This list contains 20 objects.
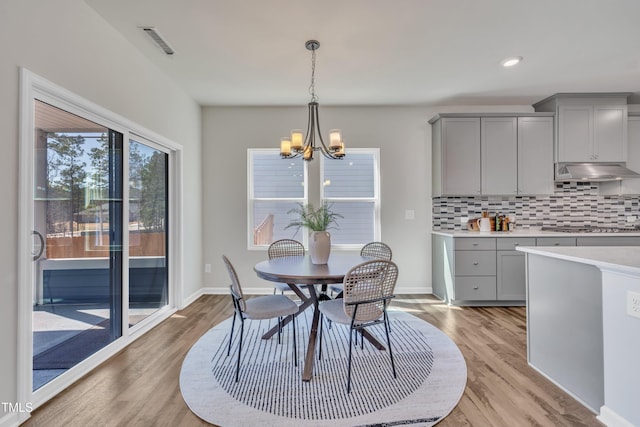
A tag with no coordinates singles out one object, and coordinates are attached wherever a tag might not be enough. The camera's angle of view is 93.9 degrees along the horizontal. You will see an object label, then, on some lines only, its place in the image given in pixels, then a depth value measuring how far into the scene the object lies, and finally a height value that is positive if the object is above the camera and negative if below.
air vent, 2.49 +1.54
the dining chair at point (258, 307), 2.11 -0.71
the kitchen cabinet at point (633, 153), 3.99 +0.81
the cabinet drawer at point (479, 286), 3.75 -0.90
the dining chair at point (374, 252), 3.01 -0.39
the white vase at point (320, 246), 2.52 -0.27
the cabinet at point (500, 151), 4.01 +0.85
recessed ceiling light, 2.98 +1.55
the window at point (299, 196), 4.36 +0.27
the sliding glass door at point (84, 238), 1.93 -0.18
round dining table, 2.09 -0.43
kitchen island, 1.53 -0.67
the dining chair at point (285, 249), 3.26 -0.38
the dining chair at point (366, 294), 1.98 -0.54
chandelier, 2.54 +0.60
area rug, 1.73 -1.16
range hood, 3.85 +0.55
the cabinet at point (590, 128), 3.92 +1.12
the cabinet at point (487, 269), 3.73 -0.69
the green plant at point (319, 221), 2.58 -0.06
